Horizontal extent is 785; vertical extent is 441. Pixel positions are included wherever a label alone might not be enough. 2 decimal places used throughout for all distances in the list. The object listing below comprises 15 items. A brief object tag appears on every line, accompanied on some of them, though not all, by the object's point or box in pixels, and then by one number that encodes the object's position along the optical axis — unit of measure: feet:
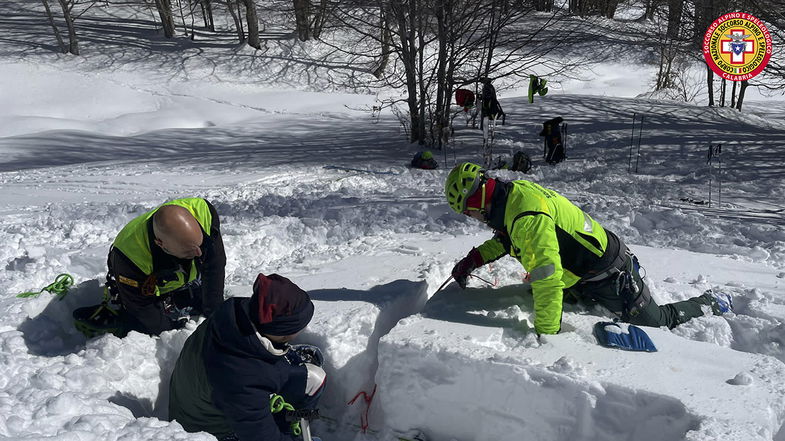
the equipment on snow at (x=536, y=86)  36.65
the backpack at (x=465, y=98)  36.94
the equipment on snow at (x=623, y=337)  11.95
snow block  10.34
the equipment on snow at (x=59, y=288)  14.90
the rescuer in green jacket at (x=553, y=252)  12.00
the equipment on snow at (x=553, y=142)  35.76
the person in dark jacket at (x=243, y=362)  9.15
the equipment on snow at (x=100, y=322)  13.43
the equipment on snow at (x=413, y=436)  12.12
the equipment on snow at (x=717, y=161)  26.76
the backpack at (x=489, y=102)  35.40
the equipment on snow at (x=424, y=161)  35.42
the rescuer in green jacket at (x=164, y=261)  12.02
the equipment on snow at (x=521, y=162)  34.16
